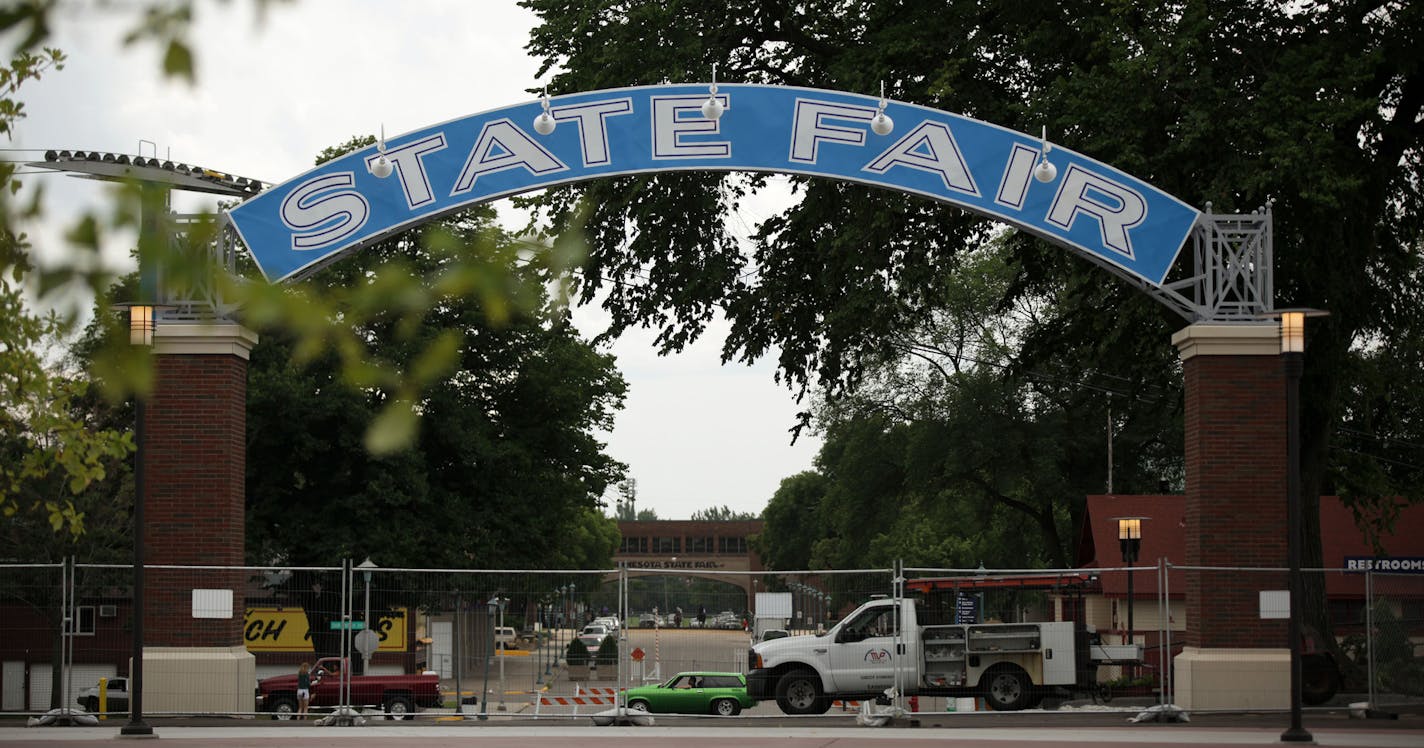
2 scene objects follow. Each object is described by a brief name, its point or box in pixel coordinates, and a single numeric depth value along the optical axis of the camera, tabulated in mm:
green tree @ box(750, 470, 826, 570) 126500
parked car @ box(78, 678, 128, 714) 26397
